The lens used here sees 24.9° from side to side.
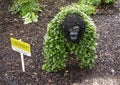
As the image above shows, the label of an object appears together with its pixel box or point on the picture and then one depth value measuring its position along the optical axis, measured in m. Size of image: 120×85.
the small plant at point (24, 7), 5.36
